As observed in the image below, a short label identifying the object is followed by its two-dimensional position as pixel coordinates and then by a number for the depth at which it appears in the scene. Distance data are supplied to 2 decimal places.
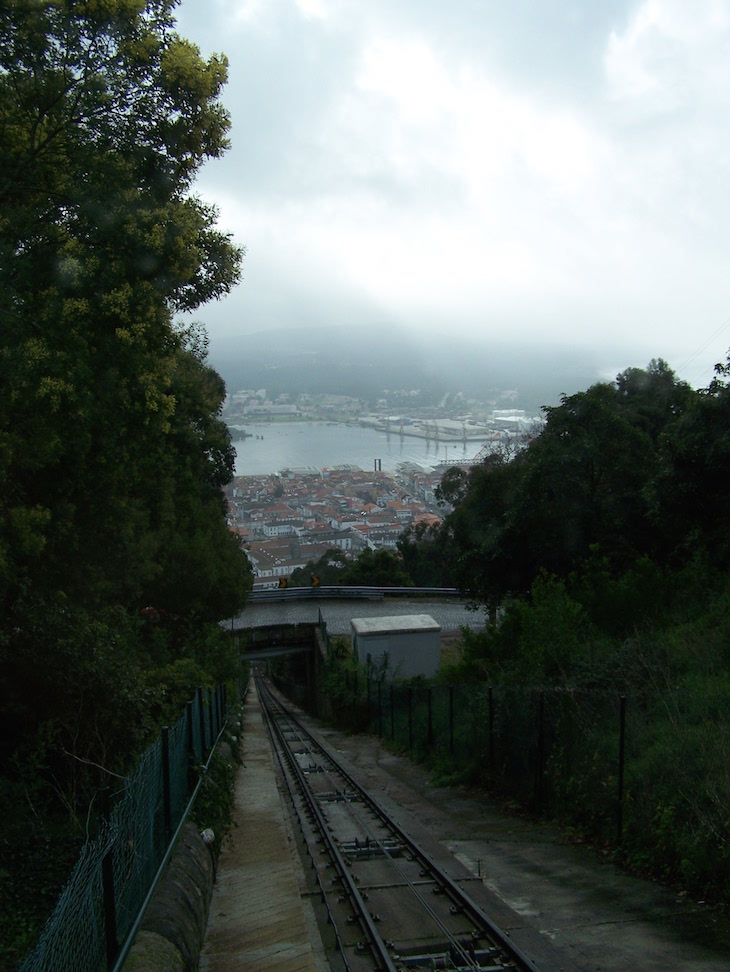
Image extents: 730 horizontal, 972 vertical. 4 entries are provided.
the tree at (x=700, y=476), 17.34
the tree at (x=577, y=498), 23.00
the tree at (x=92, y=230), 9.04
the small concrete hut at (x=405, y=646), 26.81
